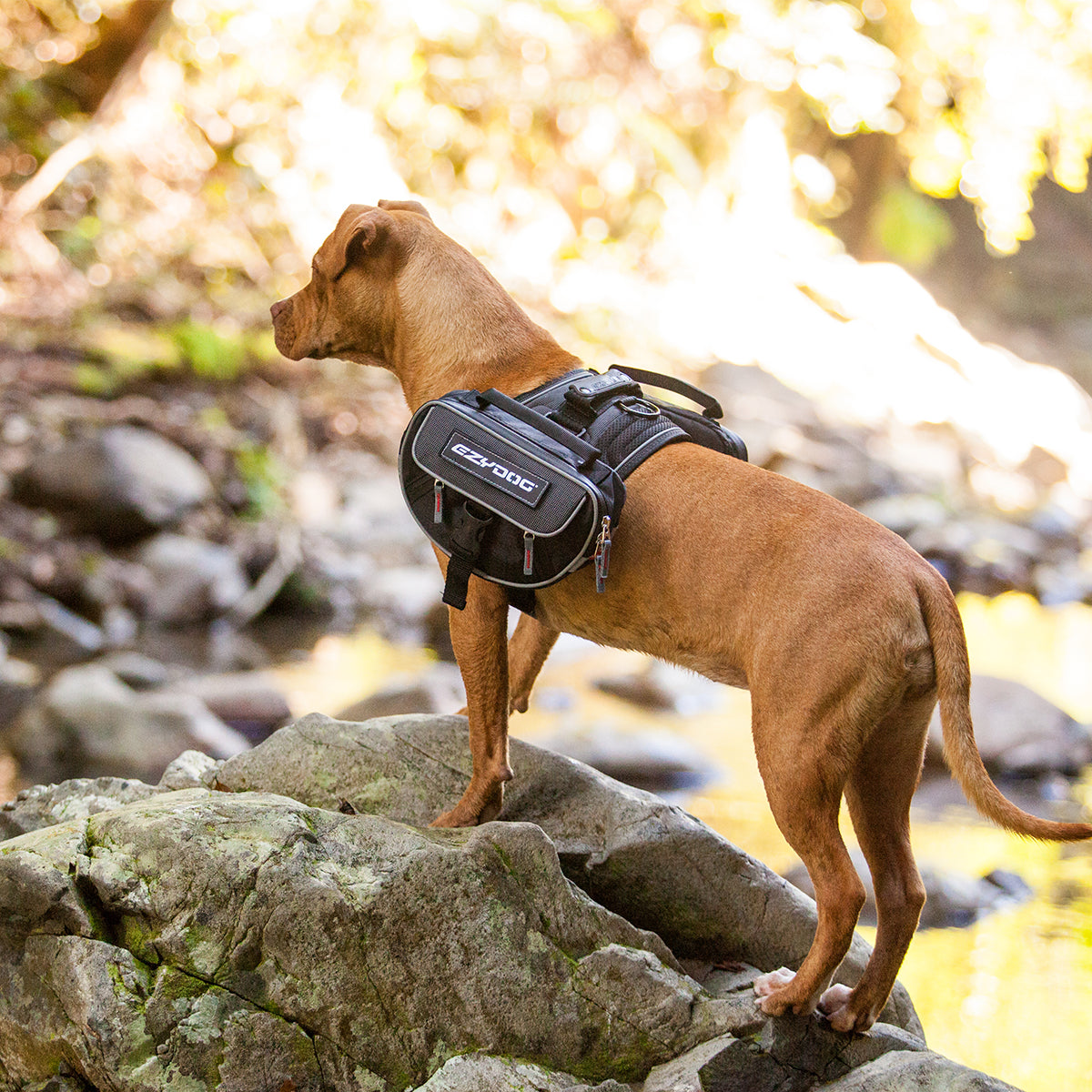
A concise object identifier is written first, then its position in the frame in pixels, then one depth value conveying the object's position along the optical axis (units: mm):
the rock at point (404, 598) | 11406
